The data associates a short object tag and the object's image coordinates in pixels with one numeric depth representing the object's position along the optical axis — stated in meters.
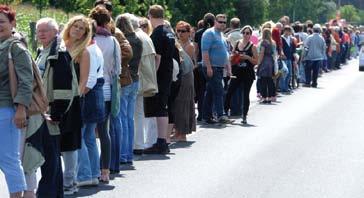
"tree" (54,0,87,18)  23.73
